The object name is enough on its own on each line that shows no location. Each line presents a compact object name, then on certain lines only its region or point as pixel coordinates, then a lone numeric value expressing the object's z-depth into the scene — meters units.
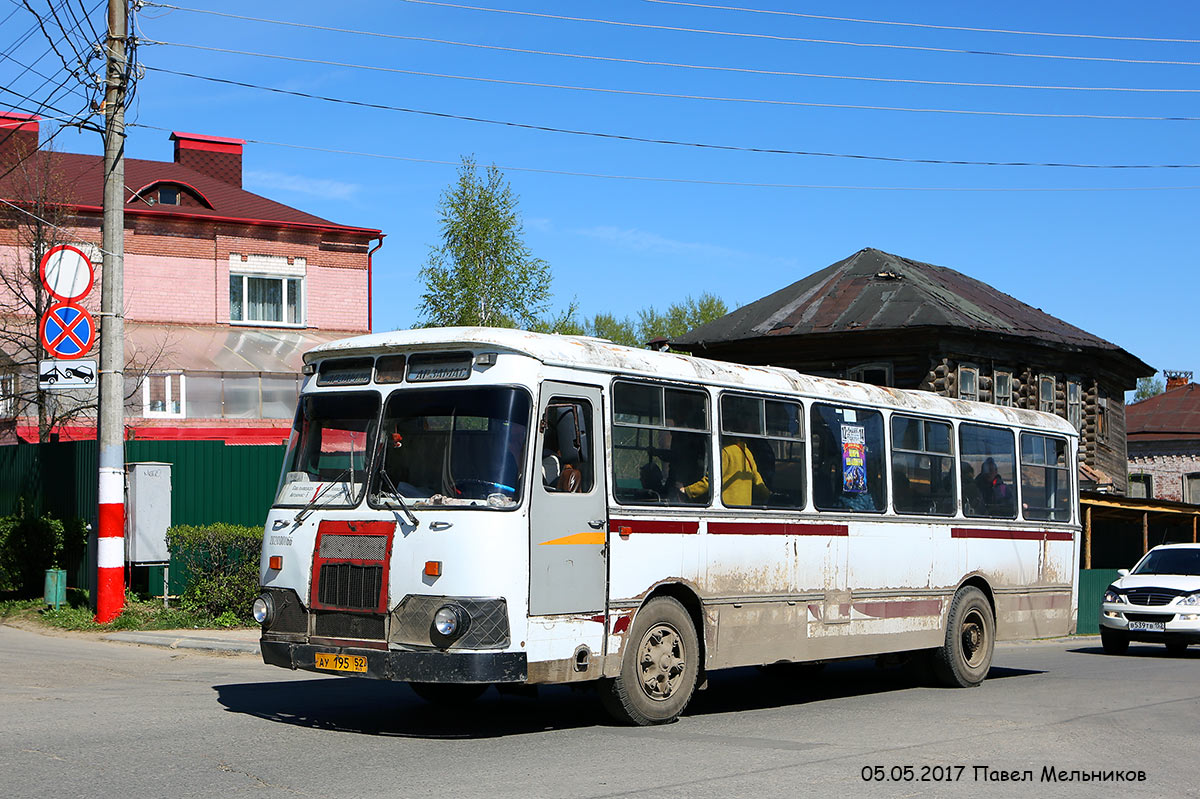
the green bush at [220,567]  17.88
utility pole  17.39
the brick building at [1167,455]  60.47
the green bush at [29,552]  20.72
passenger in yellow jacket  11.41
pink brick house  34.84
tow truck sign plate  17.58
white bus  9.31
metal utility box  18.59
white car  20.58
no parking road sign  17.80
